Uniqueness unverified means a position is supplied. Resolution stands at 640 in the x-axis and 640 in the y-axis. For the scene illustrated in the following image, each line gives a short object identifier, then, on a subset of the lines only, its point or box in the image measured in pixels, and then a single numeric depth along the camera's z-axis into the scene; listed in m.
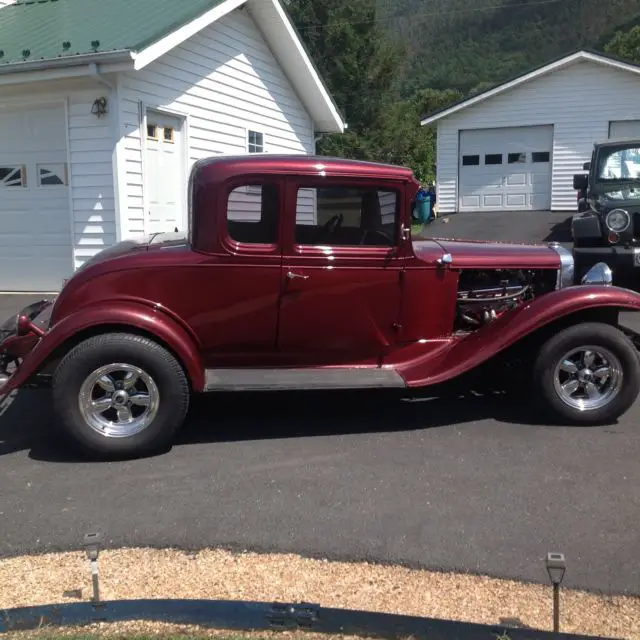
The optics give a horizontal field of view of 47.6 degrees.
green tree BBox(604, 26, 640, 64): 47.06
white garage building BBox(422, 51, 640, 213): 21.23
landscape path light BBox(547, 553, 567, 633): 2.70
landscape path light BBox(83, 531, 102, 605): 2.92
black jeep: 8.11
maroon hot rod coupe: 4.62
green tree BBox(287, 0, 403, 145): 40.28
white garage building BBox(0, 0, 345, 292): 9.65
